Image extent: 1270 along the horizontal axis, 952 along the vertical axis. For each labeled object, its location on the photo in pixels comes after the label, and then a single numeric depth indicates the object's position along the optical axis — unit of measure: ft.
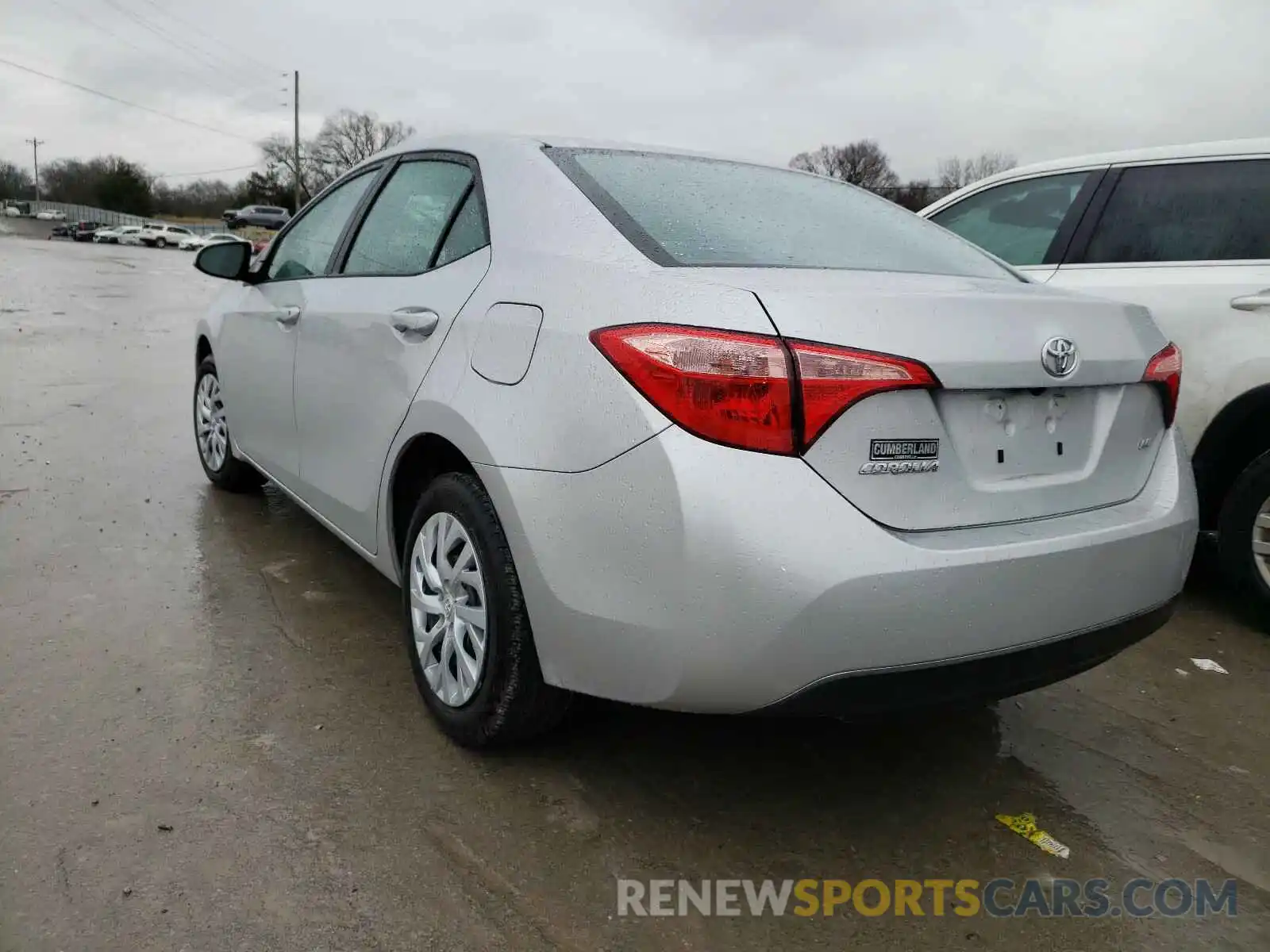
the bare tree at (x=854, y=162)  239.30
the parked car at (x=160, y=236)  193.47
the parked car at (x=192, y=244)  182.95
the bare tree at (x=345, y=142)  247.70
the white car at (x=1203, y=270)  12.23
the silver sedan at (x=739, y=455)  6.26
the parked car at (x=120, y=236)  199.00
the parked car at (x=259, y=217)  186.80
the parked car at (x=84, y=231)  211.00
